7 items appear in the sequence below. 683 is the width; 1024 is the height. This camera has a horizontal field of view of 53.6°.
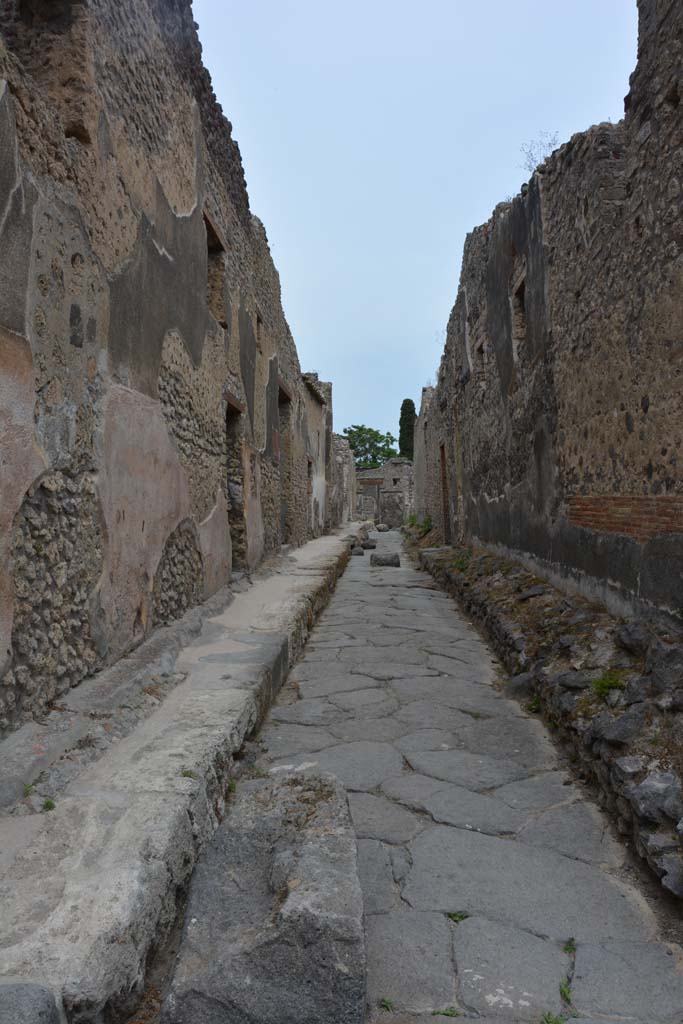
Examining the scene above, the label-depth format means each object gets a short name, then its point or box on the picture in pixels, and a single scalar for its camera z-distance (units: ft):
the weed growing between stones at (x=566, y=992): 4.57
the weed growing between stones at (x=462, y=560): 22.58
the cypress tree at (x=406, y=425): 111.04
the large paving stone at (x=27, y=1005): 3.46
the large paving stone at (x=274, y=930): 4.06
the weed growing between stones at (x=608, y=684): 8.56
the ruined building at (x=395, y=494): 85.97
